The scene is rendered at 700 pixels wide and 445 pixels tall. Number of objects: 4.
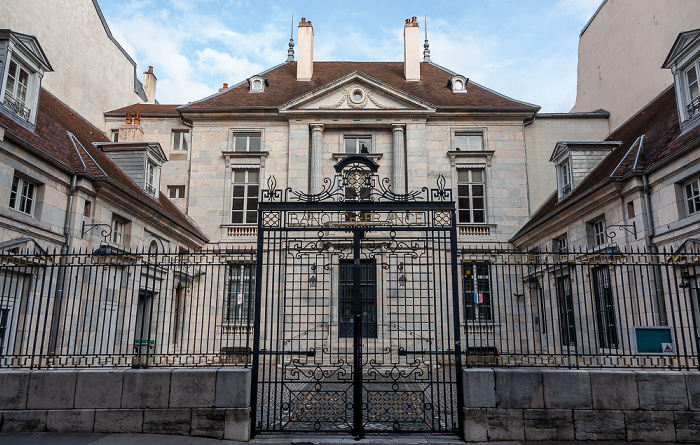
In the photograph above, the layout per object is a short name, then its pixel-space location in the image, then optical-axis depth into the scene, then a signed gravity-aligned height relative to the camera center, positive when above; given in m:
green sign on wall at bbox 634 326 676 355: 6.69 -0.28
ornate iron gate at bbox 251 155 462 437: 6.88 +0.73
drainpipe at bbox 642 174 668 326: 10.88 +1.79
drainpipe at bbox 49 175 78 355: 12.05 +2.36
